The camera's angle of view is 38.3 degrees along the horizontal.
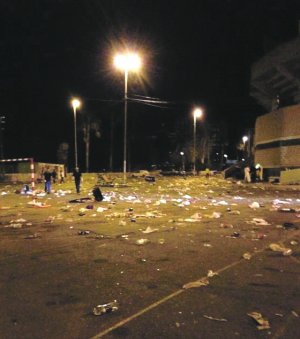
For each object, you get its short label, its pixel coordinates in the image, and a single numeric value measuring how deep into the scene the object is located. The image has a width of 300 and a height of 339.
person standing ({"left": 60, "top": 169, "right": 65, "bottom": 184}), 44.41
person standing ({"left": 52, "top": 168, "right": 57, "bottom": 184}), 43.34
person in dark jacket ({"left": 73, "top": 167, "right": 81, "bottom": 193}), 25.89
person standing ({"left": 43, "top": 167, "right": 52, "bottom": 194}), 25.84
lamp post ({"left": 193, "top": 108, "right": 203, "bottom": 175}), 60.34
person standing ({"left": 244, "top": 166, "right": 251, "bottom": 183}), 36.81
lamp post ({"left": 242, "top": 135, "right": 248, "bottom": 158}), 74.65
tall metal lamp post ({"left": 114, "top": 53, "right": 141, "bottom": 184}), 29.12
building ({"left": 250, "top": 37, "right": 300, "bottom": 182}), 35.84
